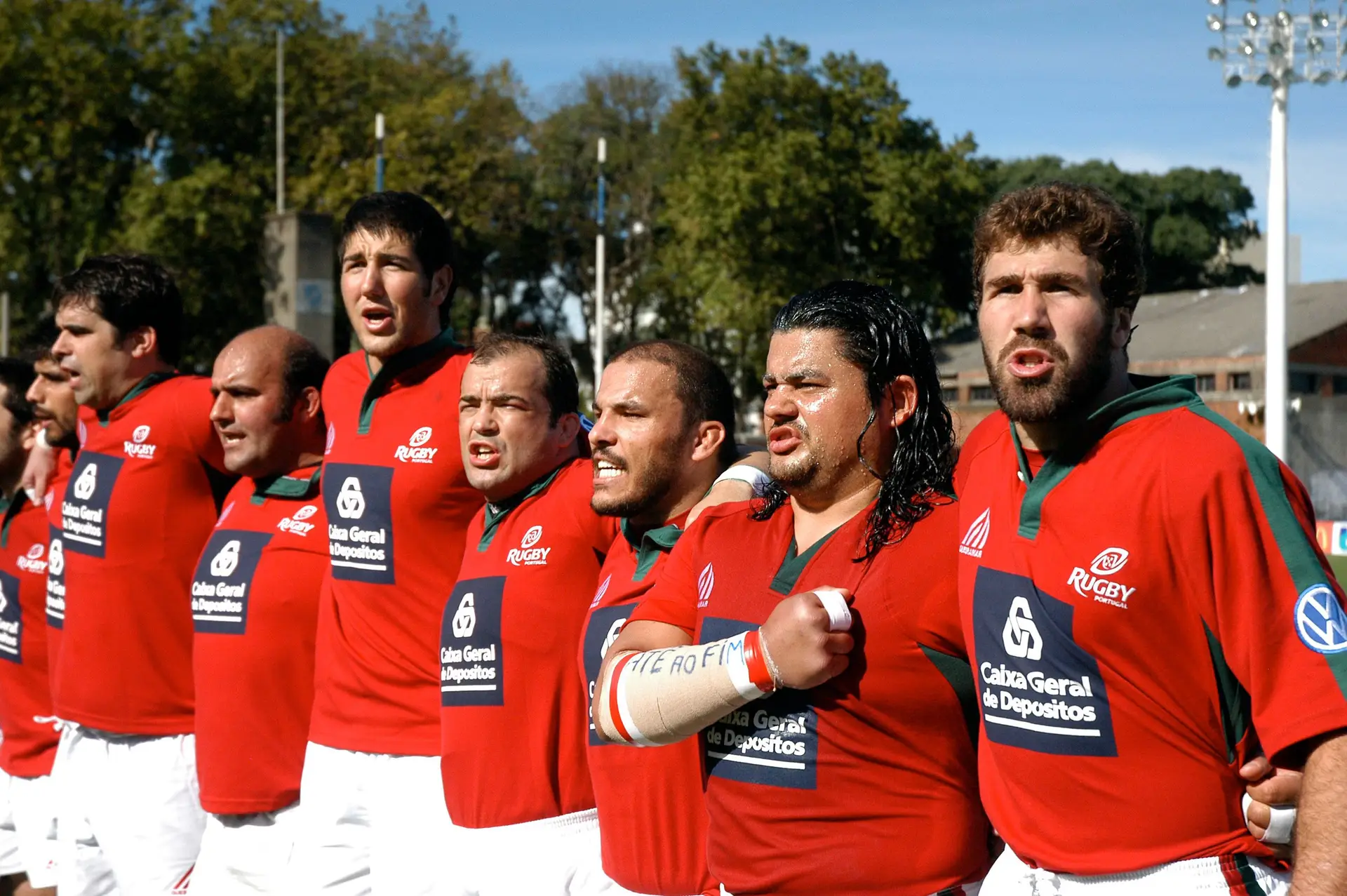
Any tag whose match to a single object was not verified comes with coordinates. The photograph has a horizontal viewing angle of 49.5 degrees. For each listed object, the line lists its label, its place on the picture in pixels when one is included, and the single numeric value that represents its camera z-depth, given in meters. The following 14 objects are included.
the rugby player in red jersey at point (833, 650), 2.93
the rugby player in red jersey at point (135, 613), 5.66
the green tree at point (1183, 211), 43.97
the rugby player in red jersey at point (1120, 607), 2.53
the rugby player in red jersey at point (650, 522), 3.71
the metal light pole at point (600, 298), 35.53
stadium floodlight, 23.23
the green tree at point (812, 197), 36.72
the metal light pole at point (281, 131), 29.95
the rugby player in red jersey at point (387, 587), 4.74
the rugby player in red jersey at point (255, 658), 5.27
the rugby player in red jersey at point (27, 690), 6.86
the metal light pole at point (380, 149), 25.03
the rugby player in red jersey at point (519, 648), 4.20
